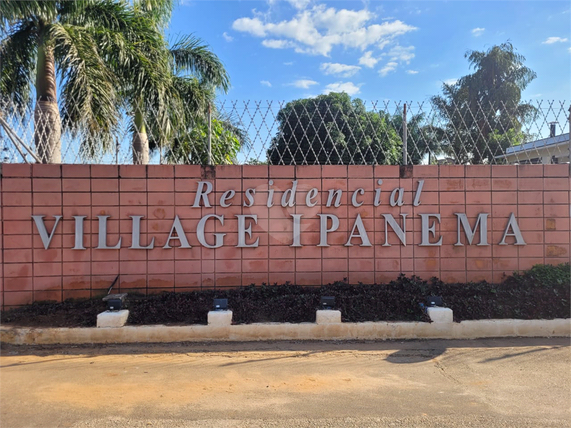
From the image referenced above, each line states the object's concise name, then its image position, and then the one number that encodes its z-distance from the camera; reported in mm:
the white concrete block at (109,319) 4805
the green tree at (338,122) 15999
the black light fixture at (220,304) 4934
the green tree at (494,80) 23344
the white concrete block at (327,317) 4898
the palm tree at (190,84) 10197
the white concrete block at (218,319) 4859
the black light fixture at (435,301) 5066
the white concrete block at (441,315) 4965
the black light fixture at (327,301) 4988
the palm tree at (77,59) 7297
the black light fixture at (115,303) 4938
